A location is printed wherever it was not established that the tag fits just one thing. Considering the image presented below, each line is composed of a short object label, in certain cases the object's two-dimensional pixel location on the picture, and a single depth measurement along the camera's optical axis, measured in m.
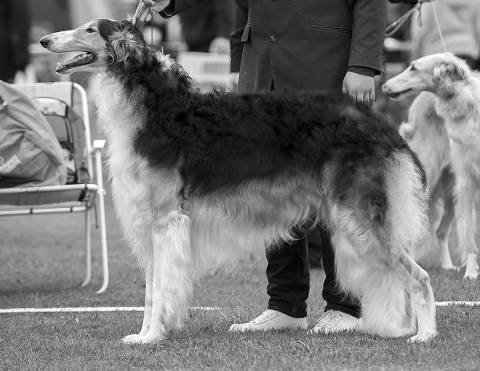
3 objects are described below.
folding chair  12.06
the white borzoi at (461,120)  12.96
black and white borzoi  8.17
